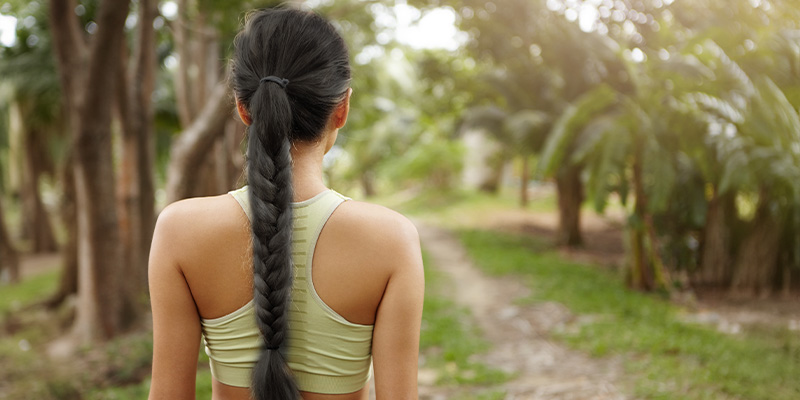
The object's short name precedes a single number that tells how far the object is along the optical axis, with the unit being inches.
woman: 51.6
